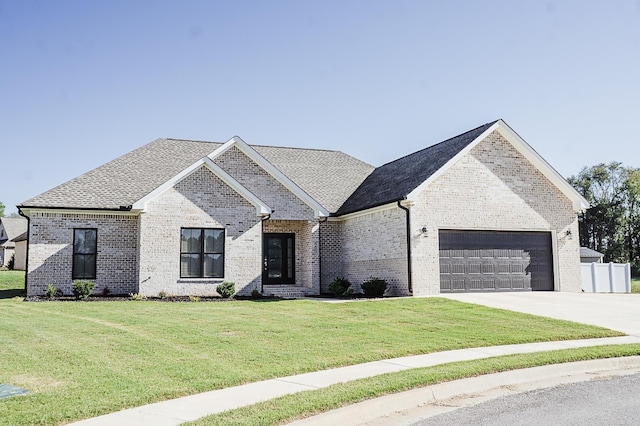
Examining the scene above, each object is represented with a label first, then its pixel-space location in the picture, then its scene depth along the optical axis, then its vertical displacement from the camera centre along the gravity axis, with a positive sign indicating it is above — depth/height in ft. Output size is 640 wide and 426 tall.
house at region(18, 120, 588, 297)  69.31 +4.51
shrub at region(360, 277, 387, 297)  70.74 -2.96
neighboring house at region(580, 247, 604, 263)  138.54 +1.36
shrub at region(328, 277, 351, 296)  75.05 -3.21
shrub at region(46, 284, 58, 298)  65.87 -2.92
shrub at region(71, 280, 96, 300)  64.18 -2.66
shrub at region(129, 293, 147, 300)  65.04 -3.58
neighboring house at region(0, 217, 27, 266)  195.13 +10.87
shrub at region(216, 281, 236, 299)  67.51 -2.95
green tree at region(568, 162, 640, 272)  233.76 +18.17
